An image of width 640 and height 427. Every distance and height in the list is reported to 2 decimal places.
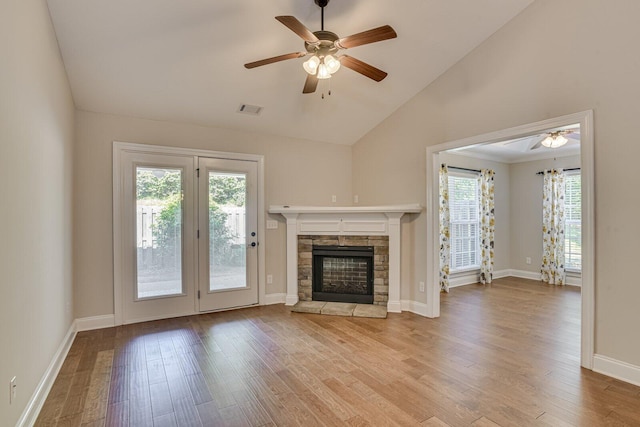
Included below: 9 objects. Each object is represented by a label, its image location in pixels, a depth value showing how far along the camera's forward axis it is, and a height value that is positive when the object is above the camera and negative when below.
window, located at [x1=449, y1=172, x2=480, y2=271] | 6.05 -0.17
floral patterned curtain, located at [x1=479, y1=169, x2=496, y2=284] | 6.19 -0.27
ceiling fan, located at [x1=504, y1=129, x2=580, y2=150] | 4.41 +1.03
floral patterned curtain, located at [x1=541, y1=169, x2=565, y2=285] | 6.02 -0.32
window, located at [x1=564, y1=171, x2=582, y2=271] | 6.02 -0.17
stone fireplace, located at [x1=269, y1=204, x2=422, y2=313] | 4.35 -0.36
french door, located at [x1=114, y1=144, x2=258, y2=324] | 3.82 -0.27
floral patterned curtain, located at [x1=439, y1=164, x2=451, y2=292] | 5.53 -0.32
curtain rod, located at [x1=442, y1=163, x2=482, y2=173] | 5.90 +0.80
